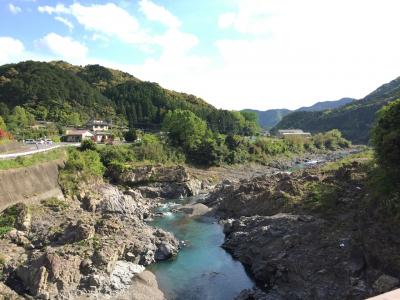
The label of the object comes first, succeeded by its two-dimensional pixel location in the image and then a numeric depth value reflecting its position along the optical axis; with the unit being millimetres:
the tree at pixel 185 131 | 82000
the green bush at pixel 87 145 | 62200
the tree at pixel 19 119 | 81625
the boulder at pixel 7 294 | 23234
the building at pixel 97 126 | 100112
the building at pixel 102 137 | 84531
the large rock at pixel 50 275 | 24312
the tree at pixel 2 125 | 67812
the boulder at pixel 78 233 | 30188
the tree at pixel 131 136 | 85625
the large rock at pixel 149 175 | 59719
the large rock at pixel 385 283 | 21234
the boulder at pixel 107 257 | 27250
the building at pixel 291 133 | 152850
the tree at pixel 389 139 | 28953
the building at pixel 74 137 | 78838
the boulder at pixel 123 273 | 26469
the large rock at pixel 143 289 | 25375
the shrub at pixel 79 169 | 46844
